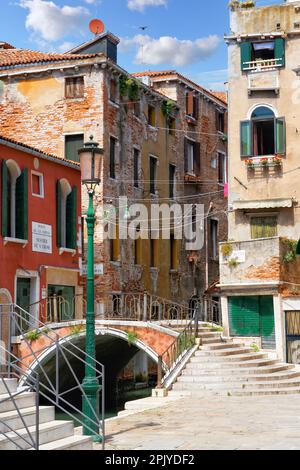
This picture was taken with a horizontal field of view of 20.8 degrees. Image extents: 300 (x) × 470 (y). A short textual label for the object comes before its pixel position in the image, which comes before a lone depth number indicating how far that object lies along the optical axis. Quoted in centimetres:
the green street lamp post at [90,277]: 1171
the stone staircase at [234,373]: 1856
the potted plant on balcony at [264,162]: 2509
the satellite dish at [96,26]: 3098
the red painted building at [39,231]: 2255
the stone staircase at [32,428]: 941
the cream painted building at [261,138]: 2388
